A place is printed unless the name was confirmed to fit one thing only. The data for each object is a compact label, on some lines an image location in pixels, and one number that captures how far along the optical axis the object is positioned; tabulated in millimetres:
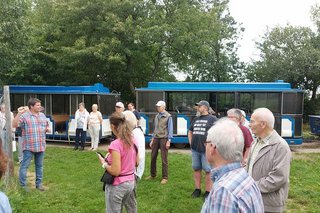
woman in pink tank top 2887
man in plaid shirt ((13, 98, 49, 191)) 4858
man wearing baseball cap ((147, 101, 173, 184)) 5809
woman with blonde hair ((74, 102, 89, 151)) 9229
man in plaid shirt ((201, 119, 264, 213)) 1483
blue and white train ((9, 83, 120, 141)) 10638
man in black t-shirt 4787
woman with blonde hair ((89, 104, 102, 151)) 9330
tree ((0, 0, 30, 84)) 10848
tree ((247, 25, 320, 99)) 16125
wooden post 4883
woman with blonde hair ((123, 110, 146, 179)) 3610
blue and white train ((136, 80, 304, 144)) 9687
